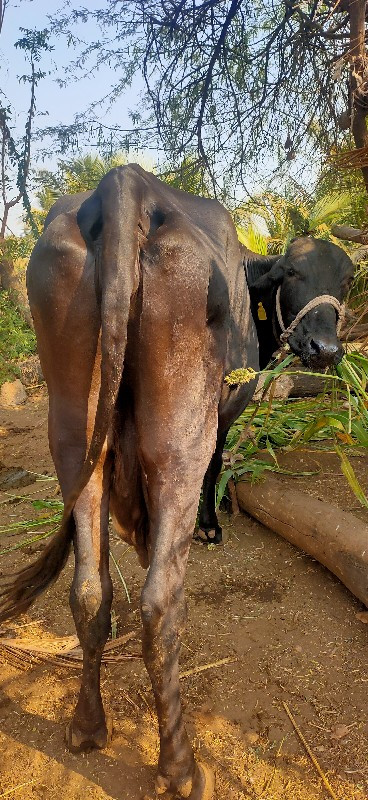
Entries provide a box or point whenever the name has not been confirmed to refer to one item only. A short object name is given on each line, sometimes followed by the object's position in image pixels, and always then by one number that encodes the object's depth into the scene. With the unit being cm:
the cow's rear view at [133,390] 208
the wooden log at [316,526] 326
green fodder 447
